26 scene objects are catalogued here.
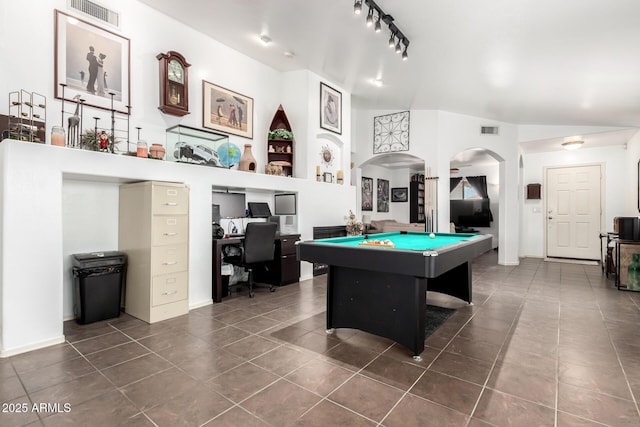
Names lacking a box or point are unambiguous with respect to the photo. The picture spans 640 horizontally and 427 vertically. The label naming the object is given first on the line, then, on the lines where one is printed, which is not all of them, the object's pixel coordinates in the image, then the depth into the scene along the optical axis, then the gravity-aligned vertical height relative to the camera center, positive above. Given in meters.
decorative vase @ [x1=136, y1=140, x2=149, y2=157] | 3.41 +0.68
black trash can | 3.14 -0.75
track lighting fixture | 3.16 +2.11
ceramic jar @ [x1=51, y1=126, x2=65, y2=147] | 2.87 +0.69
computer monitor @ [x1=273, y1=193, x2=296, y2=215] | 5.28 +0.14
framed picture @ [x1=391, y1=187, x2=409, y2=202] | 10.89 +0.64
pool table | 2.29 -0.59
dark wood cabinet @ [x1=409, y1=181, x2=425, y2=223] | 10.52 +0.36
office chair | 4.11 -0.46
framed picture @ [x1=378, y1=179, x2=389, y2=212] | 10.37 +0.58
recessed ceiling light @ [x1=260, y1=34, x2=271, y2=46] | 4.37 +2.45
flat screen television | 10.05 -0.01
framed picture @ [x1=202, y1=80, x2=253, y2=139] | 4.54 +1.55
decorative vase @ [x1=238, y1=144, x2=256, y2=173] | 4.87 +0.78
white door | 7.50 +0.02
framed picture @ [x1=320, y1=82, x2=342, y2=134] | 5.79 +1.98
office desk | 4.82 -0.82
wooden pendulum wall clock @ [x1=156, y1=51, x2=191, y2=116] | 3.91 +1.64
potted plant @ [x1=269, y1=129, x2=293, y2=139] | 5.38 +1.34
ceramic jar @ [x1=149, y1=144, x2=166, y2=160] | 3.57 +0.70
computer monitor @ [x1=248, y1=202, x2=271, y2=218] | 5.00 +0.04
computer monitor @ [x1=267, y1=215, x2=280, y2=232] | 5.35 -0.11
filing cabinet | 3.26 -0.37
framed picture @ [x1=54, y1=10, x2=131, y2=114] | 3.23 +1.61
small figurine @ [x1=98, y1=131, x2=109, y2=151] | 3.20 +0.72
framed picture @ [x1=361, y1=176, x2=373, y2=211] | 9.49 +0.57
